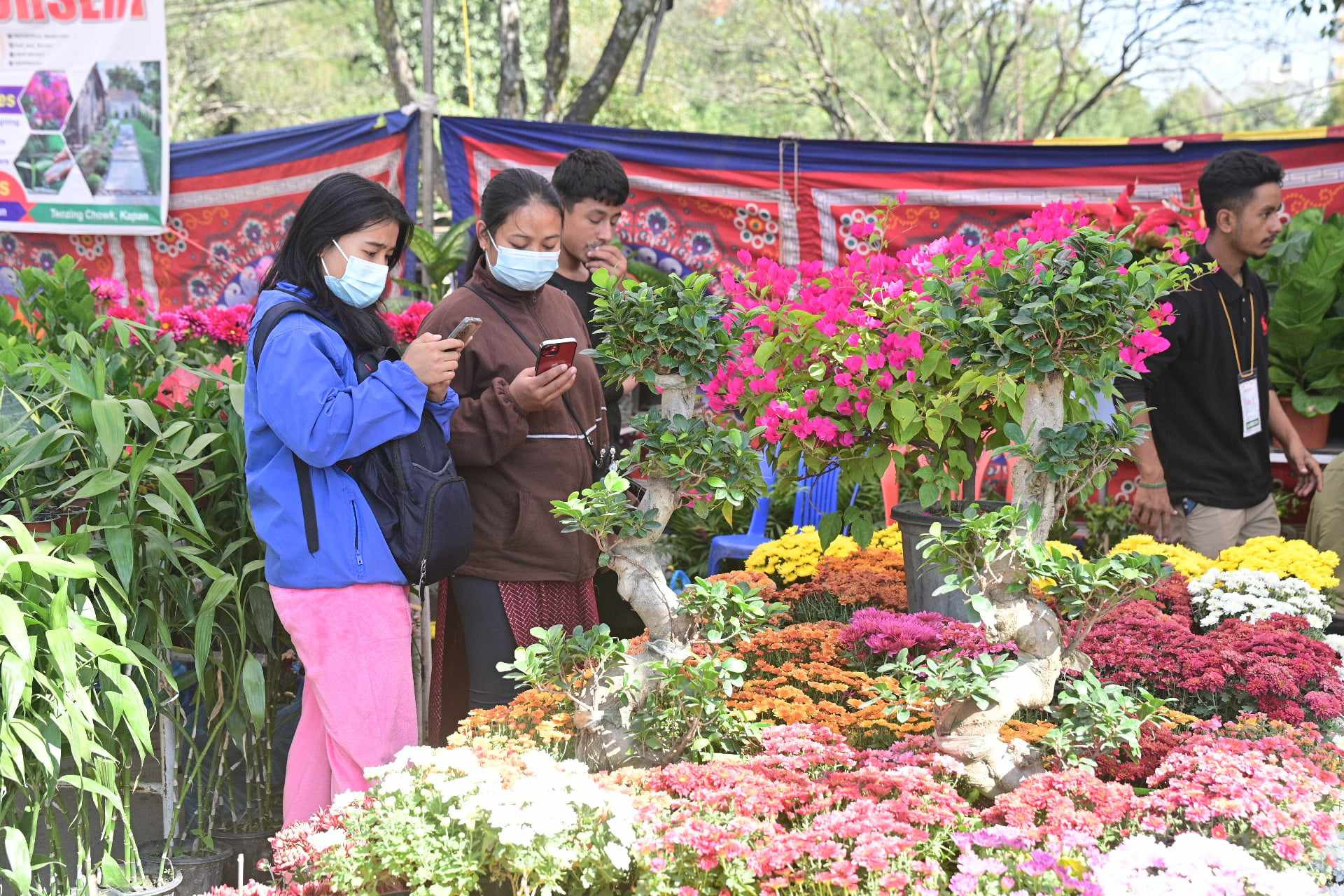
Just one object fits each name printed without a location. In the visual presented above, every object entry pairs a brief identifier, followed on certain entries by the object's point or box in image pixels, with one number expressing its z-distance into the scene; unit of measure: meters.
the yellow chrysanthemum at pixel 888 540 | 3.95
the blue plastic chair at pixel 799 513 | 5.10
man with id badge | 3.89
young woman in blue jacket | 2.50
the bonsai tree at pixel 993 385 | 2.27
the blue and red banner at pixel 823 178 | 5.58
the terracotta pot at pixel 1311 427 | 5.34
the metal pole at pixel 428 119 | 6.03
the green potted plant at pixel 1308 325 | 5.23
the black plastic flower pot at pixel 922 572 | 3.12
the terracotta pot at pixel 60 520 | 2.79
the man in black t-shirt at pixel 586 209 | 3.44
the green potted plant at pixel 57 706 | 2.22
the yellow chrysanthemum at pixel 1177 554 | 3.61
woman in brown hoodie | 2.85
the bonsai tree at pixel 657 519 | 2.35
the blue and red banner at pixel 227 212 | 6.23
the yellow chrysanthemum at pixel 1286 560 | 3.52
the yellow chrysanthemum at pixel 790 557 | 3.68
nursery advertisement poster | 6.12
